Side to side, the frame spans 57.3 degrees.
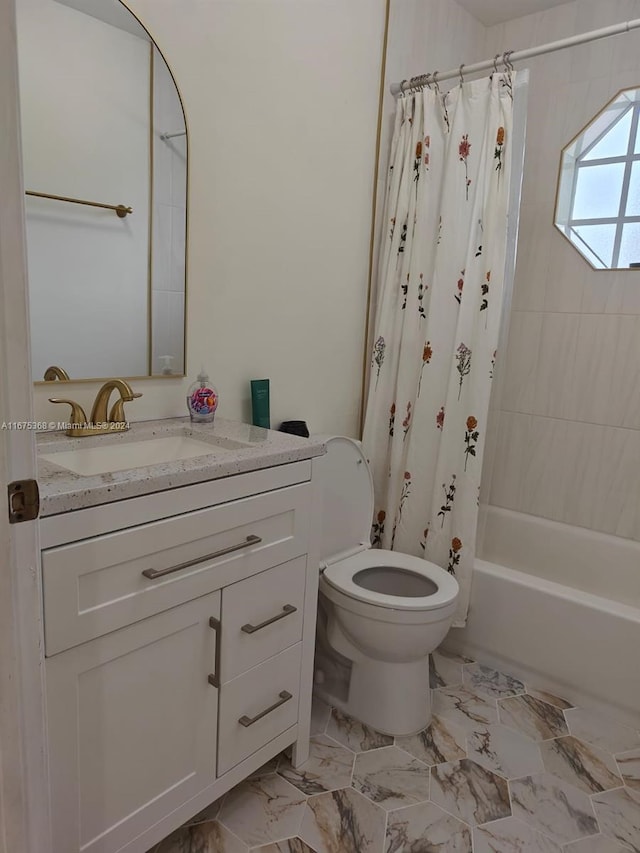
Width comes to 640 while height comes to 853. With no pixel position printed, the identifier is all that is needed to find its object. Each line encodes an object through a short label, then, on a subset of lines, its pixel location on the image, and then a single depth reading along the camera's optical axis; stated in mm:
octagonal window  2387
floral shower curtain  2010
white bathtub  1909
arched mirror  1338
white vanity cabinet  1033
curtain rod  1734
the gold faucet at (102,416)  1411
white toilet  1728
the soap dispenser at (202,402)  1627
